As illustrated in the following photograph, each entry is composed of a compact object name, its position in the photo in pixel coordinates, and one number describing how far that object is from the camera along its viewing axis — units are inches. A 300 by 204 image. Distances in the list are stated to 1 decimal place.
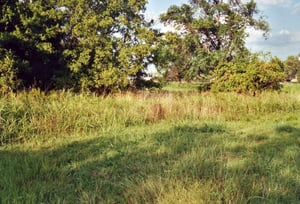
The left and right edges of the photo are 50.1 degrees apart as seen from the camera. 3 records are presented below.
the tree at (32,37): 490.6
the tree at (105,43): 585.3
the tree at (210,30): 987.9
